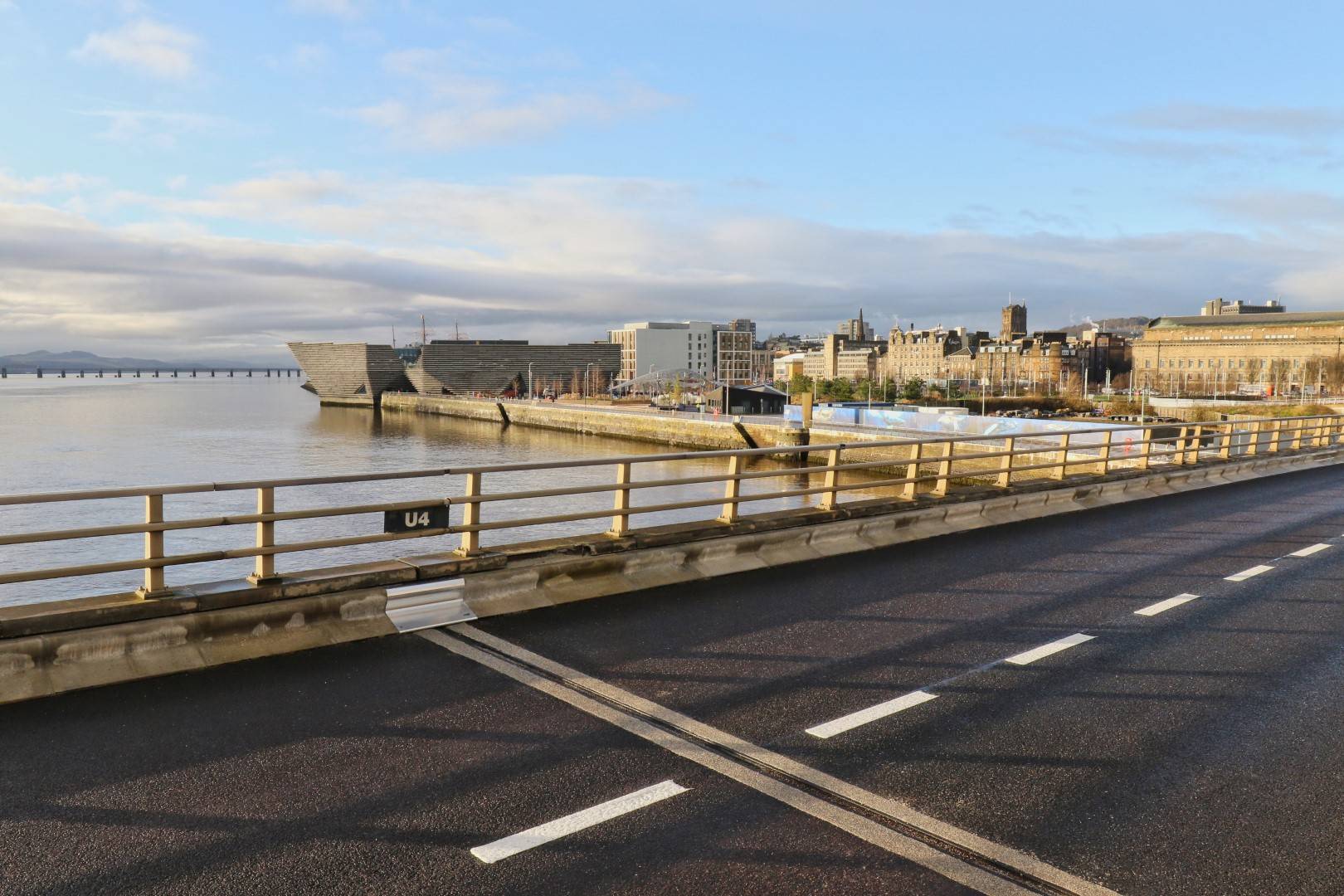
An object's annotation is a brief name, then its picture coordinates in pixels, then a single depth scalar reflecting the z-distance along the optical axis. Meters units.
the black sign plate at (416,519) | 8.59
